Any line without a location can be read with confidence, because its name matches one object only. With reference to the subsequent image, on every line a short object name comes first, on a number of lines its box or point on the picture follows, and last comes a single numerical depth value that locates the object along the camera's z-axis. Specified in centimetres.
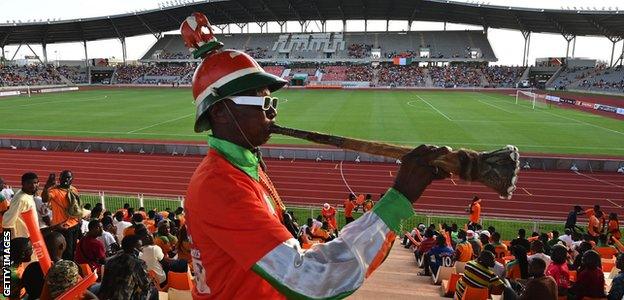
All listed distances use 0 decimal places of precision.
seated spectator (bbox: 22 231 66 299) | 407
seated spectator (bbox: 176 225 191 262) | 627
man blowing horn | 153
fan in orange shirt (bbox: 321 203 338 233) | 1163
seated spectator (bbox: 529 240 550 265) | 662
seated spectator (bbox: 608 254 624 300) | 503
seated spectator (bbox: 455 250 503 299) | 529
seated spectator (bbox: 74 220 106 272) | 581
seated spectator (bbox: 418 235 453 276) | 740
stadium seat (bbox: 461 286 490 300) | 525
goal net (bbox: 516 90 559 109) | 4043
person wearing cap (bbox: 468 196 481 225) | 1152
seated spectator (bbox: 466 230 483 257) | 734
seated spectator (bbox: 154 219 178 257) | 692
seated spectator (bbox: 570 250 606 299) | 513
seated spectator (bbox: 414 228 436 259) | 834
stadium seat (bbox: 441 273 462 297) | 646
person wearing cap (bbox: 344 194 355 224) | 1212
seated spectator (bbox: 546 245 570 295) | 551
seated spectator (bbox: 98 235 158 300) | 359
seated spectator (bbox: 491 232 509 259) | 757
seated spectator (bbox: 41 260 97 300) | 332
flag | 6881
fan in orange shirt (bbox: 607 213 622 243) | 1050
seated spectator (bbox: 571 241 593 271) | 675
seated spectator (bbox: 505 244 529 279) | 633
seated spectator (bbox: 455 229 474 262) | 712
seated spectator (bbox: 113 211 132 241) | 831
